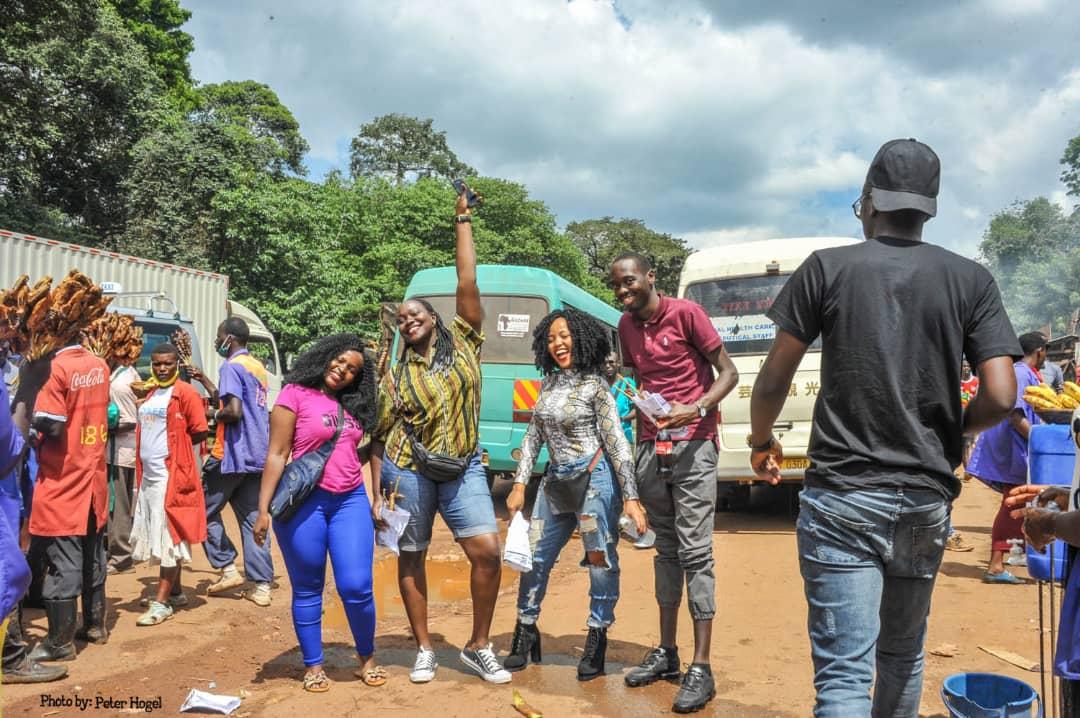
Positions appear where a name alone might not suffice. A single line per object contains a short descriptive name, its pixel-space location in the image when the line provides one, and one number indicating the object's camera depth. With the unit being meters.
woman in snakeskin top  4.13
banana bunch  3.69
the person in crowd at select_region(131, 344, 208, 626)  5.41
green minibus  9.87
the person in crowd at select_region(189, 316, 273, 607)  5.80
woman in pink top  4.02
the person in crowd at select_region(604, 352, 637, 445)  6.95
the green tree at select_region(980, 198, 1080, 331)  38.16
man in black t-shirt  2.31
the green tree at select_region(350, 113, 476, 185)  51.09
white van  8.48
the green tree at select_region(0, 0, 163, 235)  19.09
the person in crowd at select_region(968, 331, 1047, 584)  6.02
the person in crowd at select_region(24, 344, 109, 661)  4.34
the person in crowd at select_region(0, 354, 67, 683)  2.78
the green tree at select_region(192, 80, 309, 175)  39.62
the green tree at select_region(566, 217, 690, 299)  56.75
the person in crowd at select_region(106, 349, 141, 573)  6.11
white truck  9.47
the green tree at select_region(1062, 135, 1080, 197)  52.47
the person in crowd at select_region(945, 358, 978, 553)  7.53
